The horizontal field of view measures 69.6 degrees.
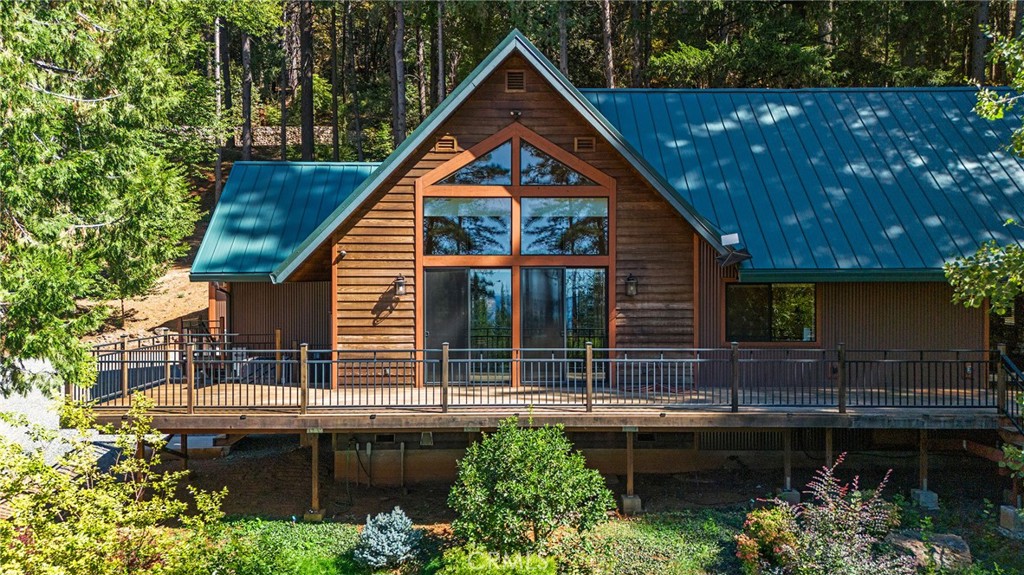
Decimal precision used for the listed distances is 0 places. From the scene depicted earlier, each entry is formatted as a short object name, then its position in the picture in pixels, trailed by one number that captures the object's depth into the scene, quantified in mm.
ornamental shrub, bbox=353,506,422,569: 9844
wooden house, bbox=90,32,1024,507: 12383
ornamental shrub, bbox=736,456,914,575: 8633
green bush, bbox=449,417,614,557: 9320
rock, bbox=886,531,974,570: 9336
